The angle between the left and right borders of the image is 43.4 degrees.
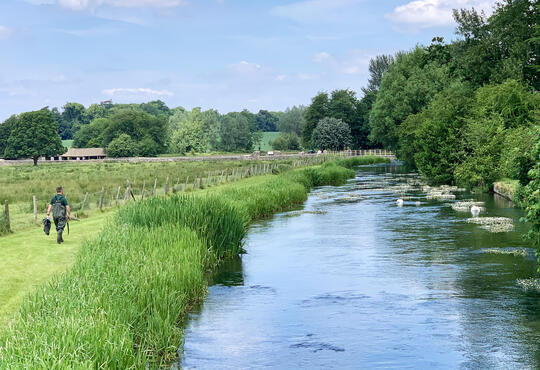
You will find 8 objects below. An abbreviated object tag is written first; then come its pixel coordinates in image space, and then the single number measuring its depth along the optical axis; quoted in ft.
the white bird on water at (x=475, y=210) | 131.53
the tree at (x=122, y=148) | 622.13
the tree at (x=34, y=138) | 571.69
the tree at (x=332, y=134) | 568.36
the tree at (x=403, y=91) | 365.81
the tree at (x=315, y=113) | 614.34
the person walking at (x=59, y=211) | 90.79
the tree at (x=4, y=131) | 623.36
